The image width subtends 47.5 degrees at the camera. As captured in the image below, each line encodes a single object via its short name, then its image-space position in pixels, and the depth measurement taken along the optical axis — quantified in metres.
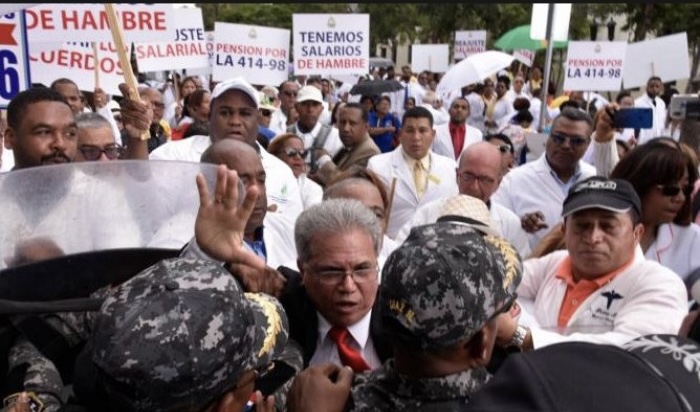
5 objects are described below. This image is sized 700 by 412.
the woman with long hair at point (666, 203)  3.44
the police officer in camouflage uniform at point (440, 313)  1.65
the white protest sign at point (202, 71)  14.36
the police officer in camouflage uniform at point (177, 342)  1.42
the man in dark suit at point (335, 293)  2.34
